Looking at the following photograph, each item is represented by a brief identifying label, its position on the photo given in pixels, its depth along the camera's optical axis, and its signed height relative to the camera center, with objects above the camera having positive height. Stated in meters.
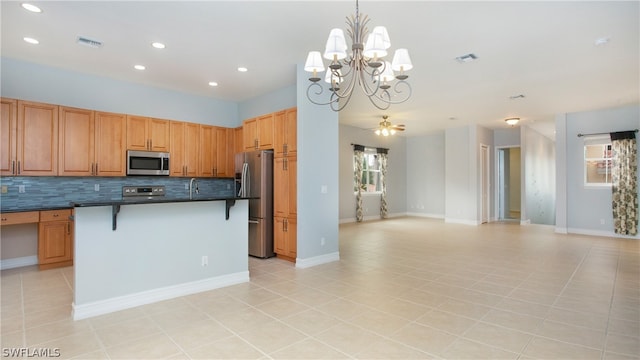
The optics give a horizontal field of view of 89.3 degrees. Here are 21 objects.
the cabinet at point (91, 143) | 4.94 +0.65
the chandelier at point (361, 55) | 2.59 +1.09
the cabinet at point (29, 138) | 4.46 +0.66
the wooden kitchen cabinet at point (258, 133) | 5.44 +0.88
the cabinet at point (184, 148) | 6.03 +0.66
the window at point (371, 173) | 10.46 +0.30
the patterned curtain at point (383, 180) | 10.67 +0.07
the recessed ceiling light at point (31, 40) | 3.96 +1.78
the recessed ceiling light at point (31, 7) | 3.19 +1.76
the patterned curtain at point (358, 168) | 9.73 +0.43
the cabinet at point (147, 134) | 5.55 +0.88
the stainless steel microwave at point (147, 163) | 5.51 +0.36
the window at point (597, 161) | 7.54 +0.46
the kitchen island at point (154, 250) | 3.06 -0.72
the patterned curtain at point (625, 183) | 7.02 -0.05
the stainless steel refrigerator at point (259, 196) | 5.26 -0.22
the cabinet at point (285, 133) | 4.98 +0.79
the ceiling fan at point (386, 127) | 8.29 +1.44
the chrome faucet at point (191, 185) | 6.34 -0.04
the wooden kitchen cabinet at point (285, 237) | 4.95 -0.86
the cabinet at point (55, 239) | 4.59 -0.80
